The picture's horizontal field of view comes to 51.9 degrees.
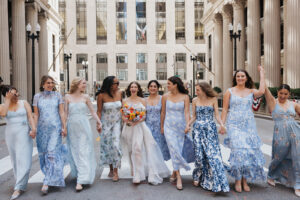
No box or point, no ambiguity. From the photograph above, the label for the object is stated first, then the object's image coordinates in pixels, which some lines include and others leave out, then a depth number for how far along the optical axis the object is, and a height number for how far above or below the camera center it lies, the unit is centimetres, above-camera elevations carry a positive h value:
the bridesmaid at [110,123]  640 -55
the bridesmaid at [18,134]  554 -66
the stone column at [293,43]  2236 +380
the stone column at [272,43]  2758 +473
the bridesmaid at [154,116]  651 -41
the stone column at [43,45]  4069 +697
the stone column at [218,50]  4575 +681
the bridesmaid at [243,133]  544 -68
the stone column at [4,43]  2439 +445
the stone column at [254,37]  3128 +597
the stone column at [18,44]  3006 +530
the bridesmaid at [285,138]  559 -79
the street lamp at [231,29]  2269 +496
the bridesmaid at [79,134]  594 -72
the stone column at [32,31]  3550 +776
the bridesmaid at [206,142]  536 -85
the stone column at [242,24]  3588 +856
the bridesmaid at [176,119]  588 -45
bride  610 -110
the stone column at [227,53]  4056 +560
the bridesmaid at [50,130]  566 -62
